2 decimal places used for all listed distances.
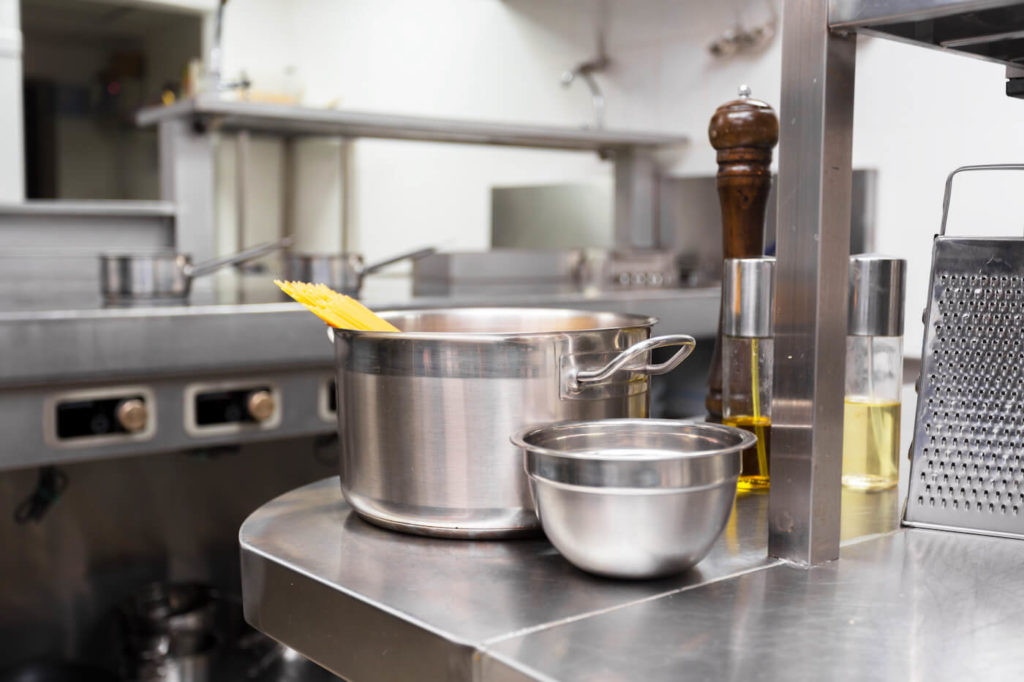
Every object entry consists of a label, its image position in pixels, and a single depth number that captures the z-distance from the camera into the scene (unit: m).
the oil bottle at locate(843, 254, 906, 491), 0.77
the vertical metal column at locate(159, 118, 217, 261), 2.85
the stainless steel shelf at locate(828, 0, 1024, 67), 0.60
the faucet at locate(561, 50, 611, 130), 4.12
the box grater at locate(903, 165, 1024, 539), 0.75
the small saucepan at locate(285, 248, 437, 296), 2.35
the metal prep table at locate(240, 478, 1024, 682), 0.52
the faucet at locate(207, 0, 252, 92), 3.03
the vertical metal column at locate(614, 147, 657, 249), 4.06
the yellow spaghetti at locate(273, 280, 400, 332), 0.76
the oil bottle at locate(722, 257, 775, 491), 0.76
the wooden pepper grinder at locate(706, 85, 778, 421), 0.83
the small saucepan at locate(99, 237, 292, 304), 2.10
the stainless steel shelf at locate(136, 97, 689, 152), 2.81
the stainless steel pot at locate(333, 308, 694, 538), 0.68
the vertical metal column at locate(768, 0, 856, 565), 0.65
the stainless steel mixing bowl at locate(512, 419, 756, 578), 0.58
